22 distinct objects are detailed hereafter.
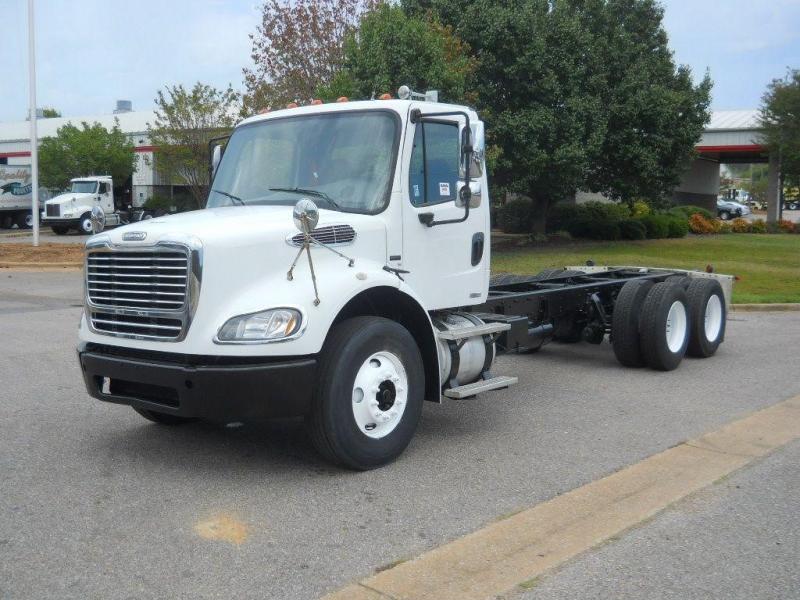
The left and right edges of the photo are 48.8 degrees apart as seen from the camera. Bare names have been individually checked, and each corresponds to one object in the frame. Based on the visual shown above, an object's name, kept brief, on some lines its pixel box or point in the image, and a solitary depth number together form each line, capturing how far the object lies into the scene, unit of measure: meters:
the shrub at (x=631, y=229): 32.22
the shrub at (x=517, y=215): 34.62
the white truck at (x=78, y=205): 37.38
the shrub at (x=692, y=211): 40.41
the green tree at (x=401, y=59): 21.34
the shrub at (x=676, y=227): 34.09
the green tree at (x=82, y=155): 47.66
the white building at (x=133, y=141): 51.69
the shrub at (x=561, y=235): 32.28
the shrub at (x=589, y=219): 31.94
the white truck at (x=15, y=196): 43.62
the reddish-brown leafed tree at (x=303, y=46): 31.09
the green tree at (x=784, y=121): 40.03
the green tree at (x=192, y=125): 39.12
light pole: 27.47
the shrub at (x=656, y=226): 33.09
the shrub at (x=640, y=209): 35.94
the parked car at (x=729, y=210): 63.22
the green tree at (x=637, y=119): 27.16
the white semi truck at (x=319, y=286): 5.61
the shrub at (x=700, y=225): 38.09
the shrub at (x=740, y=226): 40.44
